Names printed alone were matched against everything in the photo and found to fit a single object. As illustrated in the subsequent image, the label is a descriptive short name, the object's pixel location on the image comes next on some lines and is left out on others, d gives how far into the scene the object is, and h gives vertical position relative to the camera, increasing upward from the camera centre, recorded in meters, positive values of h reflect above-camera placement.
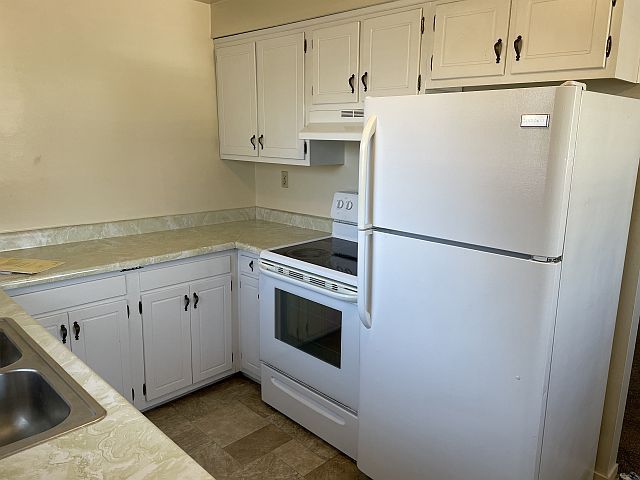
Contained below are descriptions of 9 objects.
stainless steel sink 1.24 -0.64
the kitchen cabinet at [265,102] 2.98 +0.30
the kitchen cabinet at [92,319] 2.37 -0.86
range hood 2.57 +0.13
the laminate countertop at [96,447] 0.97 -0.62
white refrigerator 1.53 -0.40
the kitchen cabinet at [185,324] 2.79 -1.02
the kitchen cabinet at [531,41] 1.78 +0.43
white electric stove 2.39 -0.94
